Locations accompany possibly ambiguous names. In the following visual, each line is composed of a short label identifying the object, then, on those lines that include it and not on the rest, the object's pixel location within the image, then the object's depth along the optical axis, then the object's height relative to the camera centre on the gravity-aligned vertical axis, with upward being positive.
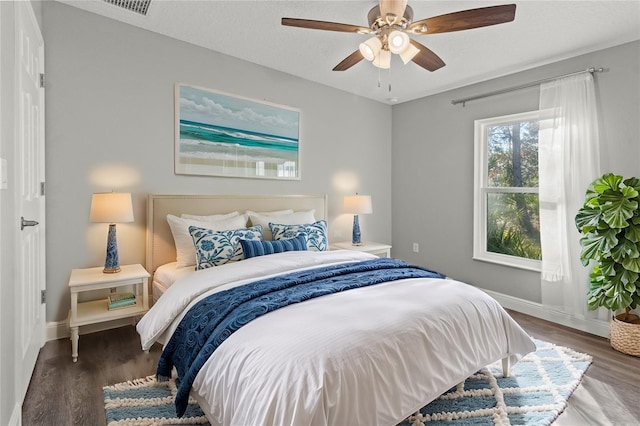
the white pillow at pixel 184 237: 2.94 -0.23
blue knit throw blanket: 1.62 -0.49
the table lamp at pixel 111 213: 2.61 -0.02
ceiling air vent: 2.61 +1.54
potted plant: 2.58 -0.31
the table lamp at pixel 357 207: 4.23 +0.03
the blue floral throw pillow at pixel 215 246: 2.74 -0.29
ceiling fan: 1.92 +1.08
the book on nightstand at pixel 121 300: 2.65 -0.69
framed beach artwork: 3.26 +0.74
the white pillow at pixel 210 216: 3.10 -0.06
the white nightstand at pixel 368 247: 4.09 -0.45
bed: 1.31 -0.61
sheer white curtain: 3.12 +0.29
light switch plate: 1.46 +0.15
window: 3.72 +0.19
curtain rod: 3.10 +1.25
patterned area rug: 1.83 -1.09
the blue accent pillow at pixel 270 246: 2.80 -0.30
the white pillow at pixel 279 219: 3.39 -0.09
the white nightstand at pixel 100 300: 2.40 -0.62
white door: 1.84 +0.12
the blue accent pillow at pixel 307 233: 3.22 -0.22
